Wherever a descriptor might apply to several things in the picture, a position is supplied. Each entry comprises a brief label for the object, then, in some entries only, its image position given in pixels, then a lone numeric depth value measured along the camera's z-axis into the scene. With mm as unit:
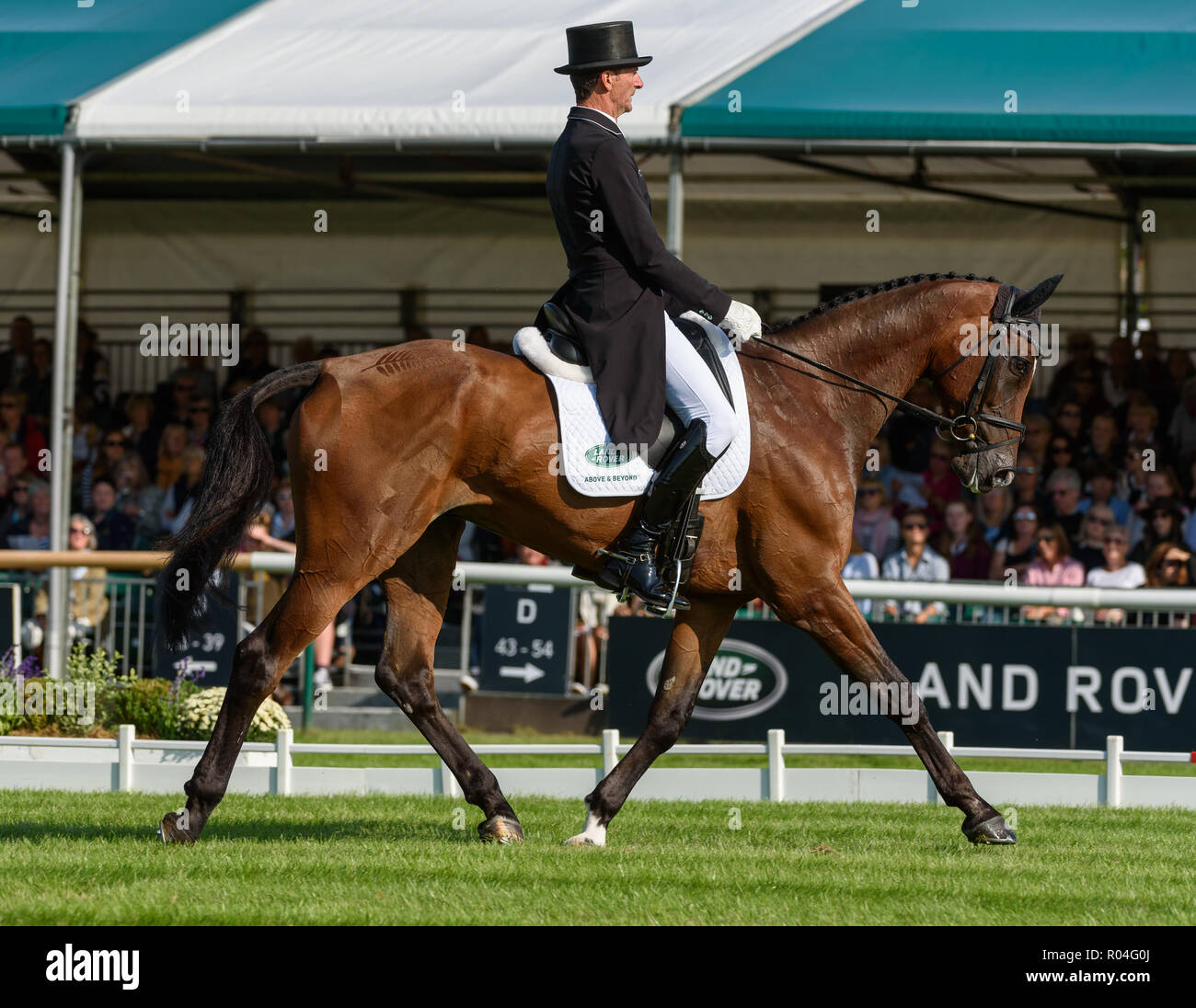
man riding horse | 12633
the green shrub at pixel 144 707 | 19578
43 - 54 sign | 23125
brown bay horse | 12742
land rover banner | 19187
